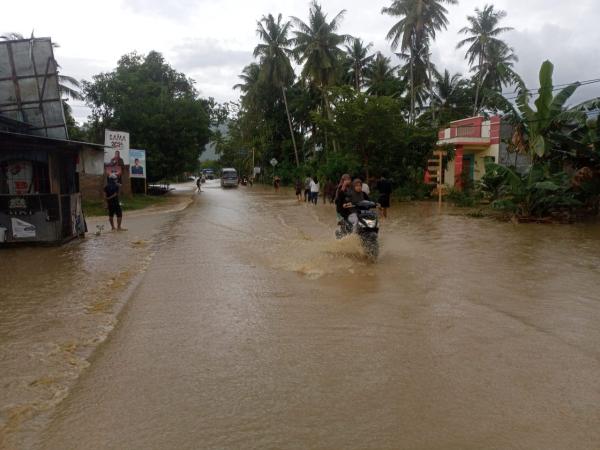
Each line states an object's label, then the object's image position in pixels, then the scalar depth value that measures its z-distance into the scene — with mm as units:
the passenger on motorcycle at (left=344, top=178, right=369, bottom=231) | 9938
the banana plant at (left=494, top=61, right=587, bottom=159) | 15266
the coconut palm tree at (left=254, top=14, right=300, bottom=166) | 44469
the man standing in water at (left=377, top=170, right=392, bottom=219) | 18609
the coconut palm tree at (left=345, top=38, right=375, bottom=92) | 44281
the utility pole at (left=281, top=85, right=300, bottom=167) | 47878
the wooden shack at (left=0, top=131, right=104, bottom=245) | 11352
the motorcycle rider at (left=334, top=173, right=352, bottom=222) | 10289
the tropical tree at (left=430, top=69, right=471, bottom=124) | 46438
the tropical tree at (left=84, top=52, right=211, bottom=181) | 32406
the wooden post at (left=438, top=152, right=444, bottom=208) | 20834
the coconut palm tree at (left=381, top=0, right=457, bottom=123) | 35594
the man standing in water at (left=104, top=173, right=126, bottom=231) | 14461
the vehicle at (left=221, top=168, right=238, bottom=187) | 55906
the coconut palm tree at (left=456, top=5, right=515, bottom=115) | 42250
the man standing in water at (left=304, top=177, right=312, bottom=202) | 28328
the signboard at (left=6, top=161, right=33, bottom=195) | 12182
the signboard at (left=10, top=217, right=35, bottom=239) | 11383
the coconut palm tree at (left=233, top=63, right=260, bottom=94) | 54125
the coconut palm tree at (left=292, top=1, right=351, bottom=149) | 38906
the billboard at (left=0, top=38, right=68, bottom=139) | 13203
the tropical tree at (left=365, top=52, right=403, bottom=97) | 43969
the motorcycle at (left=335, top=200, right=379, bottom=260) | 9523
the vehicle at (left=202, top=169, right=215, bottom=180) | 119175
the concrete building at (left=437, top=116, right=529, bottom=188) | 26922
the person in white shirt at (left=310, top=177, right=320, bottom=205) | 26516
